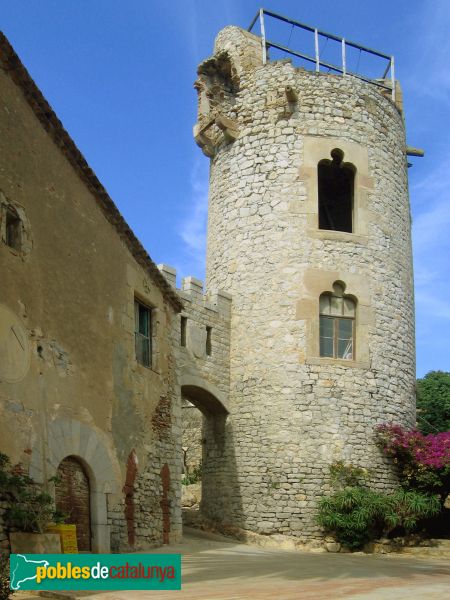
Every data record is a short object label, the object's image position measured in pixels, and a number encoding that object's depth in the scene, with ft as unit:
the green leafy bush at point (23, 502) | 34.01
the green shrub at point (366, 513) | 59.41
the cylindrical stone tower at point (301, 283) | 62.64
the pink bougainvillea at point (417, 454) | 63.00
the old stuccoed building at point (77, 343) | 37.29
